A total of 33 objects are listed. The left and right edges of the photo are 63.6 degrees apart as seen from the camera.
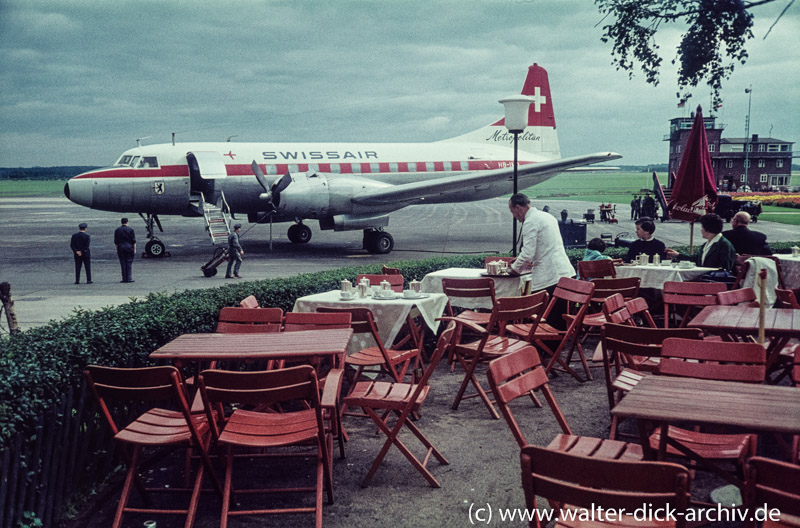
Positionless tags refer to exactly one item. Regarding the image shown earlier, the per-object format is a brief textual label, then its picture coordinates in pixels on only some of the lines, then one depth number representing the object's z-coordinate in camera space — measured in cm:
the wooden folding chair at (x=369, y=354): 550
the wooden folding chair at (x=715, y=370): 361
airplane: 1952
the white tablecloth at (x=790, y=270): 867
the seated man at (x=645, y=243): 934
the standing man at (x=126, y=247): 1504
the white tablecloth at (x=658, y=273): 831
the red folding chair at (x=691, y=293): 661
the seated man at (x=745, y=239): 920
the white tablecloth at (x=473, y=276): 777
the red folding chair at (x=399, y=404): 431
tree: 841
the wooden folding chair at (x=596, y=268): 848
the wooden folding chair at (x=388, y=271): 855
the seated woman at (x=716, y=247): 805
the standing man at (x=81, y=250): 1487
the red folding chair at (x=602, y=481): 225
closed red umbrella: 995
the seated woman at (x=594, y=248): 923
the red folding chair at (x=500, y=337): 564
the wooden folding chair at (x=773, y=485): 211
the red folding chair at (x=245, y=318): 557
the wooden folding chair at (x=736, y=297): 617
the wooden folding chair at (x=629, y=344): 453
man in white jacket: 734
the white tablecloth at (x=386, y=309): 634
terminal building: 9744
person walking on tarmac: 1530
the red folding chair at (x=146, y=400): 363
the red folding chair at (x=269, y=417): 356
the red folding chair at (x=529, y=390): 352
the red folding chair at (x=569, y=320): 630
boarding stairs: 1805
